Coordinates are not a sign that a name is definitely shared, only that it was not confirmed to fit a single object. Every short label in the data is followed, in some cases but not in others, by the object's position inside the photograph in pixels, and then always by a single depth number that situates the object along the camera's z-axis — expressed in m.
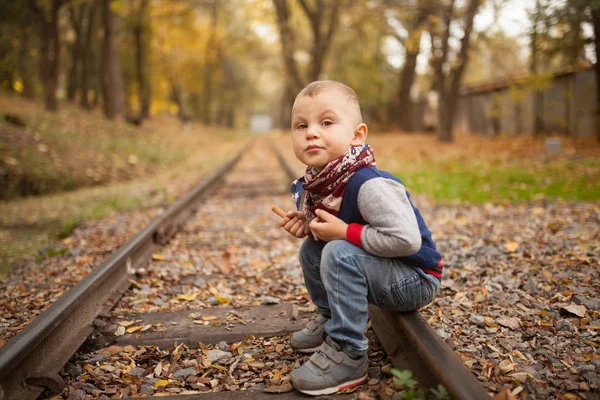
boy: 2.02
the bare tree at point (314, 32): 17.80
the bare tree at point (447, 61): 13.20
